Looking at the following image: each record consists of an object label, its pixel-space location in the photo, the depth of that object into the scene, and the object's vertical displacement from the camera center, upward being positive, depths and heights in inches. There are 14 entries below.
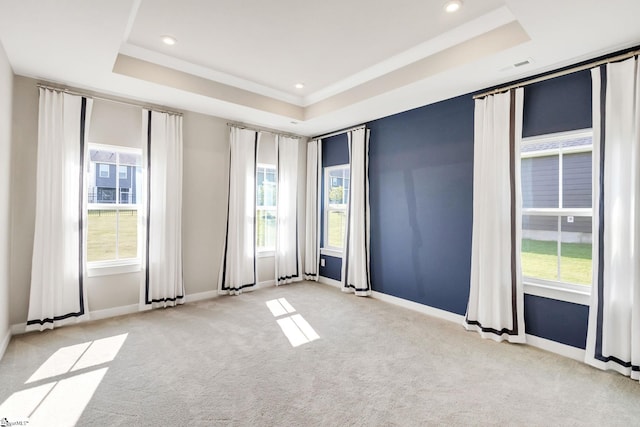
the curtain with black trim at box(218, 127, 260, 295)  176.1 -3.9
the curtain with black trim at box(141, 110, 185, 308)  147.9 -0.1
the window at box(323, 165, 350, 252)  204.2 +5.4
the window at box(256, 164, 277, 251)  197.3 +2.7
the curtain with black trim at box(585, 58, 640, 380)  91.5 -1.9
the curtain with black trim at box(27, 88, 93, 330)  121.7 -1.9
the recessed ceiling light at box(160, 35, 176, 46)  113.7 +66.2
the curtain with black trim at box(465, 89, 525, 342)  116.6 -3.3
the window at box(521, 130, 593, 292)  107.7 +2.0
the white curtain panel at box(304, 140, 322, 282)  213.3 -8.2
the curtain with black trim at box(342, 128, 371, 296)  177.8 +0.5
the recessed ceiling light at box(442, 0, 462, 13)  91.7 +65.3
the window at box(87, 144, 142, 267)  140.0 +2.1
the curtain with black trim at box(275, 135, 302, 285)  200.5 -1.3
